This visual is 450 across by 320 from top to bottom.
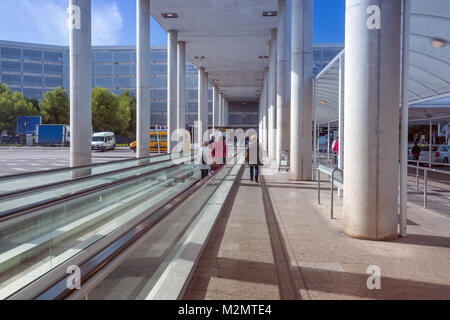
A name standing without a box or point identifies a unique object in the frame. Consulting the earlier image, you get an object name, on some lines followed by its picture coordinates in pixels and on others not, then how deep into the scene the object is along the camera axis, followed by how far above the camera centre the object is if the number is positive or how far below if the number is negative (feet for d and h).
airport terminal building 210.18 +44.18
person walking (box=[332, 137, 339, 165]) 59.00 +0.01
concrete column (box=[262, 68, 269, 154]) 126.31 +13.08
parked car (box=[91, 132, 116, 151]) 141.10 +1.40
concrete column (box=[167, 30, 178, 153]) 97.96 +16.70
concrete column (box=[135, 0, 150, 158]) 77.61 +13.62
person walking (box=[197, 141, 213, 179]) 43.34 -1.28
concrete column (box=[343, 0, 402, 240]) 18.22 +1.55
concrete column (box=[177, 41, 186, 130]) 109.60 +18.57
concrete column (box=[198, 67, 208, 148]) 143.13 +14.61
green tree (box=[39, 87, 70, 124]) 193.67 +19.91
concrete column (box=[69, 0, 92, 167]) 42.91 +7.49
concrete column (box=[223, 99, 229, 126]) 241.88 +21.93
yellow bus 134.00 +1.08
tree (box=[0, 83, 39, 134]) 190.33 +19.29
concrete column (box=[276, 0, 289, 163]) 67.65 +12.11
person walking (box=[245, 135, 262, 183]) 41.37 -1.08
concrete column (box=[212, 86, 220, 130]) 190.88 +23.02
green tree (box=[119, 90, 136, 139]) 201.16 +20.57
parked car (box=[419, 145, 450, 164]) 63.93 -1.31
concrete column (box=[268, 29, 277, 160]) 88.28 +11.29
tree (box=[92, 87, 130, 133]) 187.00 +17.37
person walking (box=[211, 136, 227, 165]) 46.15 -0.84
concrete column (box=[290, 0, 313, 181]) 43.47 +6.86
